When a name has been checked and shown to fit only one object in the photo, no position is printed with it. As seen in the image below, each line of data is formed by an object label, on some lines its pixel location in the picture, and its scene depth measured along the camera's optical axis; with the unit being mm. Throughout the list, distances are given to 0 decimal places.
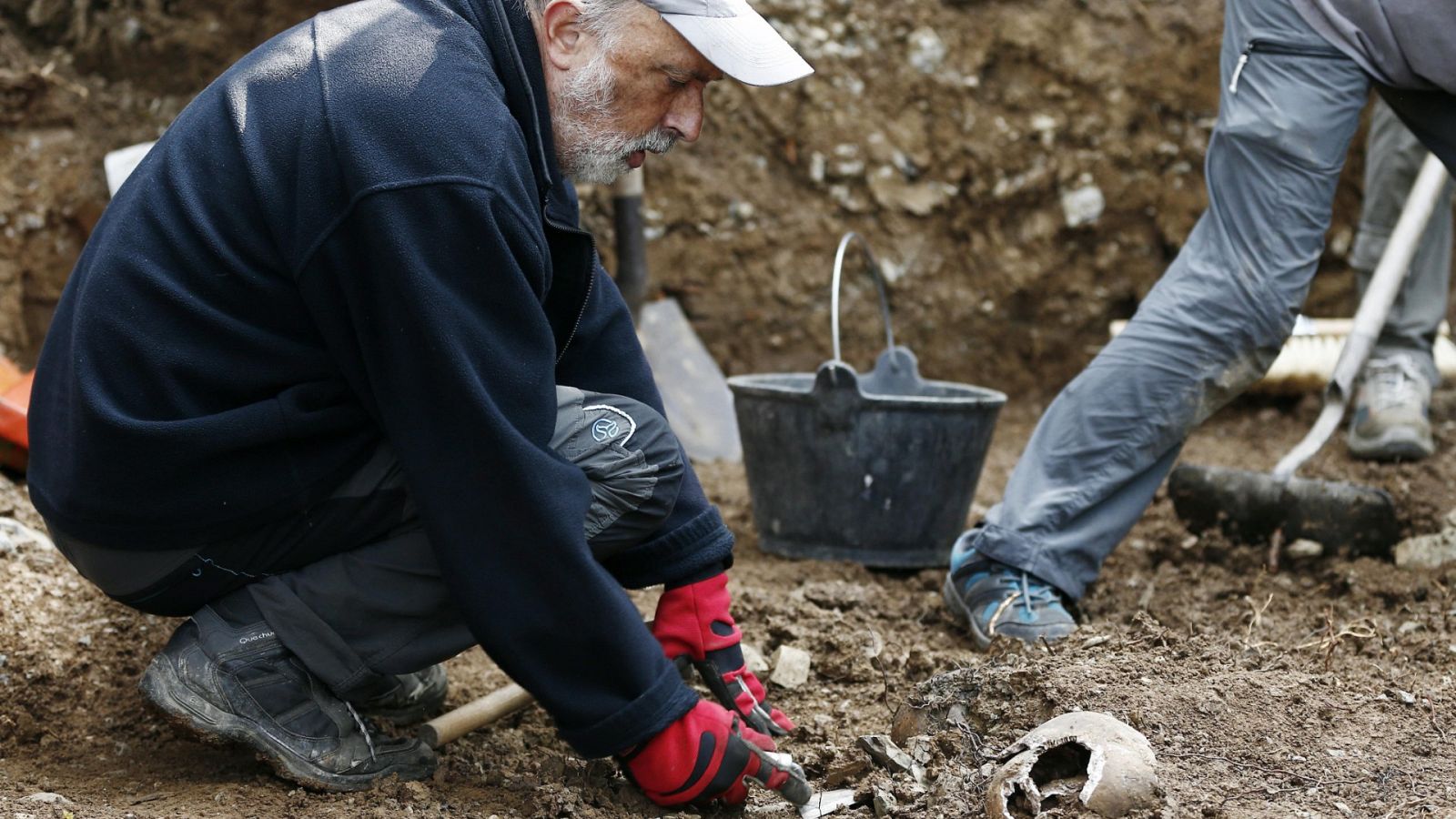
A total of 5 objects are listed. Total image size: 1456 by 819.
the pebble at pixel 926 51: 5145
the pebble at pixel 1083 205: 5223
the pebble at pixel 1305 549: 3217
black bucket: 3328
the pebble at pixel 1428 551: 3193
